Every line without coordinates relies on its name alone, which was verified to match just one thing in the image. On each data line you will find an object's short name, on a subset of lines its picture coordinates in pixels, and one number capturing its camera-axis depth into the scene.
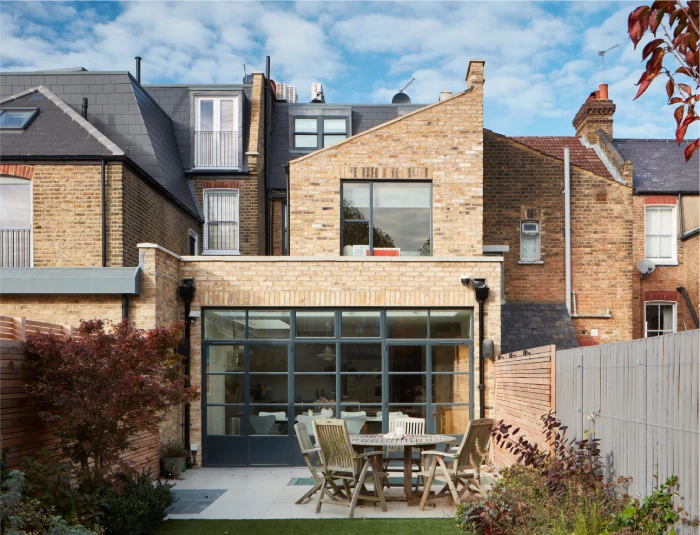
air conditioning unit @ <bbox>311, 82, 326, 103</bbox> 24.02
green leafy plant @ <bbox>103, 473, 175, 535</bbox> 7.64
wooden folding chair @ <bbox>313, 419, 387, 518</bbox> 9.46
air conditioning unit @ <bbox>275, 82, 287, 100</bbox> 24.03
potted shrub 12.38
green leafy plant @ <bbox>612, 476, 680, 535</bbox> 5.82
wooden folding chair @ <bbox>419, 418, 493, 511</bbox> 9.54
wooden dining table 9.84
